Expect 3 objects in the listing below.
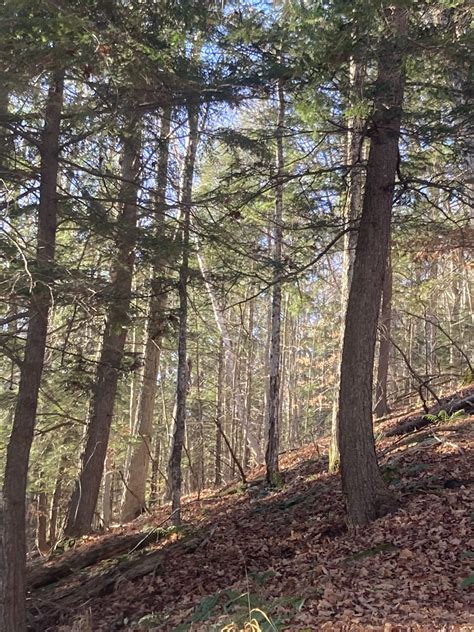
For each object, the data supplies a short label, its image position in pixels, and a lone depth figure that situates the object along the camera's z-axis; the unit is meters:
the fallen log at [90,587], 7.20
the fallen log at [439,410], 10.27
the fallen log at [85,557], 8.61
